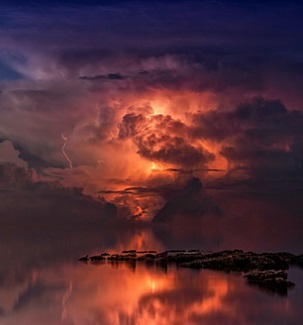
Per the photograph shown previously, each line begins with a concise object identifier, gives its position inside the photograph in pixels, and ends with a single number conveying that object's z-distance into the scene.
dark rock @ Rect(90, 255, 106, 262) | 75.39
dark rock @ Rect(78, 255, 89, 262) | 74.75
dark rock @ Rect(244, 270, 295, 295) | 52.75
